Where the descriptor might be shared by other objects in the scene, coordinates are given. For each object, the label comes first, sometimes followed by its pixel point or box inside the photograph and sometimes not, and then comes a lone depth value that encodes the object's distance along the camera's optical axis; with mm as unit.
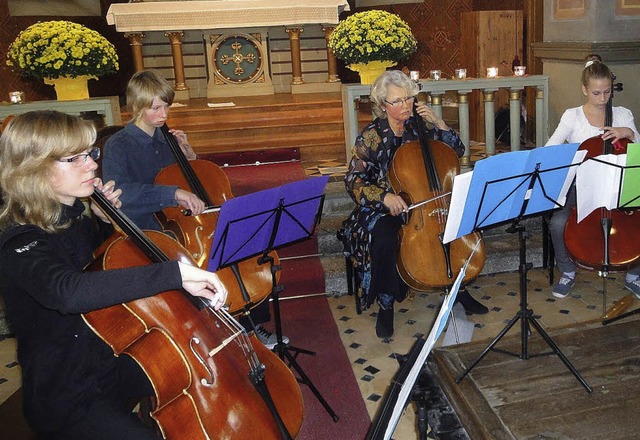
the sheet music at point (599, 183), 2742
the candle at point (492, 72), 4830
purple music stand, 2289
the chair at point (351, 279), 3777
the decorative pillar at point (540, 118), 4919
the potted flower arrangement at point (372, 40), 4637
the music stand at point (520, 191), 2249
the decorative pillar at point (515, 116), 4824
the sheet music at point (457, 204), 2242
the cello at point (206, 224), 2879
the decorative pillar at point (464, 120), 4785
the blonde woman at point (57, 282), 1613
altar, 7336
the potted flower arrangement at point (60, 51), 4355
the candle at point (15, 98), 4609
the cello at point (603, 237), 3217
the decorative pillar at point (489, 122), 4816
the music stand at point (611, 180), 2703
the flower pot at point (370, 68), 4859
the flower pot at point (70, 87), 4662
